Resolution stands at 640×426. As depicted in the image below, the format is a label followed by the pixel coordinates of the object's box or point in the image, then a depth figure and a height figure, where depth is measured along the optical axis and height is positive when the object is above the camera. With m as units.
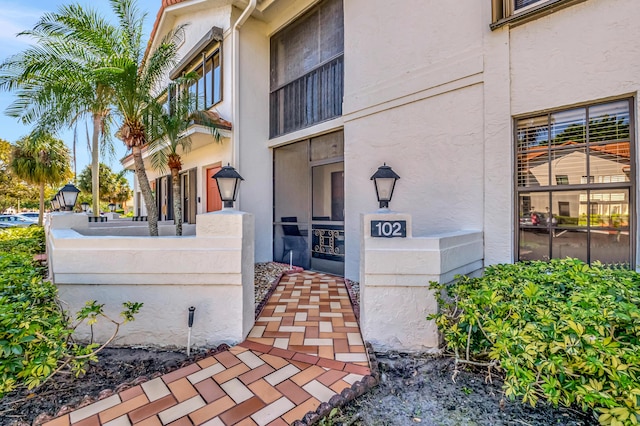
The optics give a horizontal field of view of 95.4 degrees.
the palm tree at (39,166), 17.78 +2.98
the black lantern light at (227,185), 4.39 +0.43
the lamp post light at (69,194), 7.07 +0.47
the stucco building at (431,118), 3.51 +1.56
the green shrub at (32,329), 1.93 -0.87
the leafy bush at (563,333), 1.67 -0.85
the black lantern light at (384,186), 4.48 +0.41
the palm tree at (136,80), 5.53 +2.54
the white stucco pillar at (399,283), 3.25 -0.80
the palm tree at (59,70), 5.05 +2.50
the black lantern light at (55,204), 11.53 +0.37
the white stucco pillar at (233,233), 3.31 -0.23
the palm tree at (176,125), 6.53 +2.03
